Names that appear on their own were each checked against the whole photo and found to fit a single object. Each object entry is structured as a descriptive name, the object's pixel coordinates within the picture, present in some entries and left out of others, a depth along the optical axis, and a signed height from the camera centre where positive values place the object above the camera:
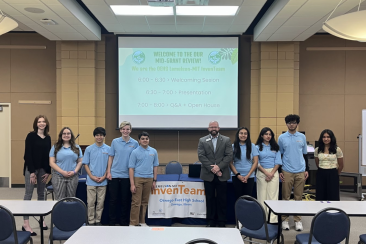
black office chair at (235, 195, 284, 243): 2.98 -1.00
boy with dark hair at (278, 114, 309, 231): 4.36 -0.72
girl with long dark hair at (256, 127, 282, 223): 4.27 -0.71
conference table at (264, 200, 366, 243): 3.03 -0.94
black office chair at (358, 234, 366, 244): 3.02 -1.20
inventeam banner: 4.46 -1.21
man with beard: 4.27 -0.74
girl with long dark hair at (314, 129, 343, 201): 4.38 -0.72
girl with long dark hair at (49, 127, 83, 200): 4.02 -0.65
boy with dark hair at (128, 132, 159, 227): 4.20 -0.78
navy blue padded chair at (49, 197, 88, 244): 2.95 -0.96
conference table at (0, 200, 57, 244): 3.00 -0.93
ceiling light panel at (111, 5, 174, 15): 5.22 +1.87
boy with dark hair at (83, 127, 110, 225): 4.19 -0.81
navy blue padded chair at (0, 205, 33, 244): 2.74 -0.97
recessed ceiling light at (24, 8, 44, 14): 4.80 +1.68
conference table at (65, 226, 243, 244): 2.32 -0.94
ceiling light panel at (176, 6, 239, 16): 5.29 +1.88
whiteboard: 6.29 -0.50
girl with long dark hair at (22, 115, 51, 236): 4.16 -0.58
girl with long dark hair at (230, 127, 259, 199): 4.30 -0.65
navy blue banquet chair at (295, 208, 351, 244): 2.68 -0.94
